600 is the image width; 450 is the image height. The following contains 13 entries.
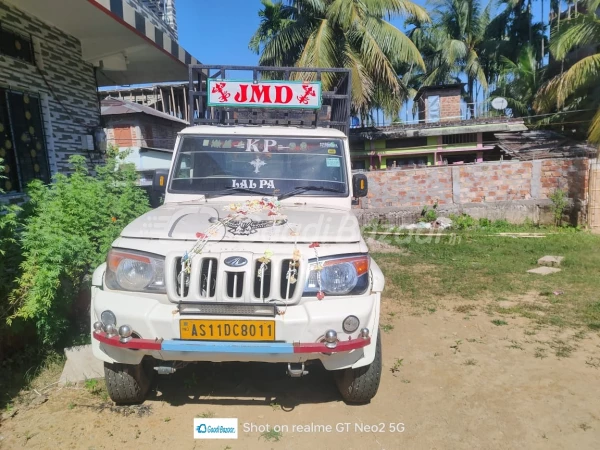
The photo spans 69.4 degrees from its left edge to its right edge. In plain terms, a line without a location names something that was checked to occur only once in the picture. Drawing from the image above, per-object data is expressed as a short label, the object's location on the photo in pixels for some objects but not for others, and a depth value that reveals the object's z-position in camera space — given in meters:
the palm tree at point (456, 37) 26.92
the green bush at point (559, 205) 11.01
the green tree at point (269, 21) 17.09
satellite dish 22.66
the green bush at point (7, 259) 3.15
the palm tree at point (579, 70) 11.45
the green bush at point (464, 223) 11.54
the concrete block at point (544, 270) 6.85
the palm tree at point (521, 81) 21.42
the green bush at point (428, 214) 11.98
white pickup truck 2.48
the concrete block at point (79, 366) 3.32
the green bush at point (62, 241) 3.14
